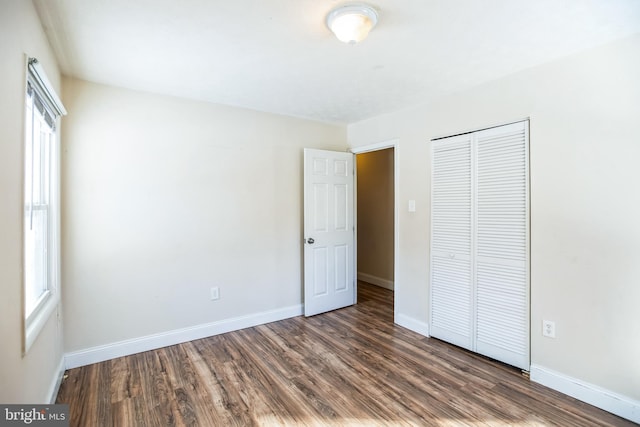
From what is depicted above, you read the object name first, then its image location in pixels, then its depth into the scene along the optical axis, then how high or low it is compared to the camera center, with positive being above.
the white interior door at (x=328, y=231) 3.70 -0.23
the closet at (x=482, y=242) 2.46 -0.25
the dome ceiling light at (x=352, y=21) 1.61 +1.05
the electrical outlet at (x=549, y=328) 2.26 -0.85
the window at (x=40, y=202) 1.71 +0.08
